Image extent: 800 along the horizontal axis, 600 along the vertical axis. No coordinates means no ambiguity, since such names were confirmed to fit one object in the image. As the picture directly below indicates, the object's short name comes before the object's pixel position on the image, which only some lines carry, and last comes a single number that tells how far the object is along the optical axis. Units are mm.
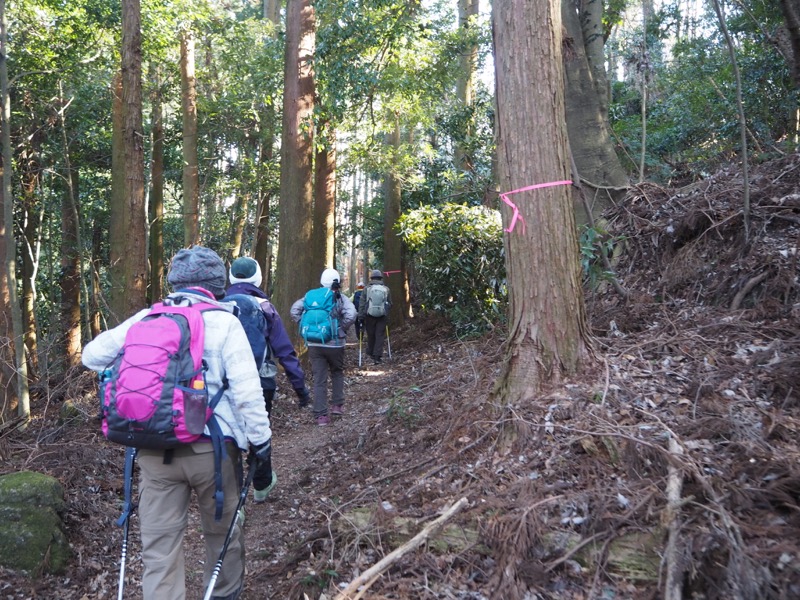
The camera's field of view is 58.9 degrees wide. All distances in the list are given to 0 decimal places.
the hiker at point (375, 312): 15180
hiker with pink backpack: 3475
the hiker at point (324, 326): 9211
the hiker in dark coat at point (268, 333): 5695
